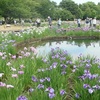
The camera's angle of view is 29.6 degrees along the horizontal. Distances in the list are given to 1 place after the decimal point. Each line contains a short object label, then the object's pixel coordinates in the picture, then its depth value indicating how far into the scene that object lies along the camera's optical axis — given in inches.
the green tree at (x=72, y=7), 2215.6
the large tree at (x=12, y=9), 1170.4
